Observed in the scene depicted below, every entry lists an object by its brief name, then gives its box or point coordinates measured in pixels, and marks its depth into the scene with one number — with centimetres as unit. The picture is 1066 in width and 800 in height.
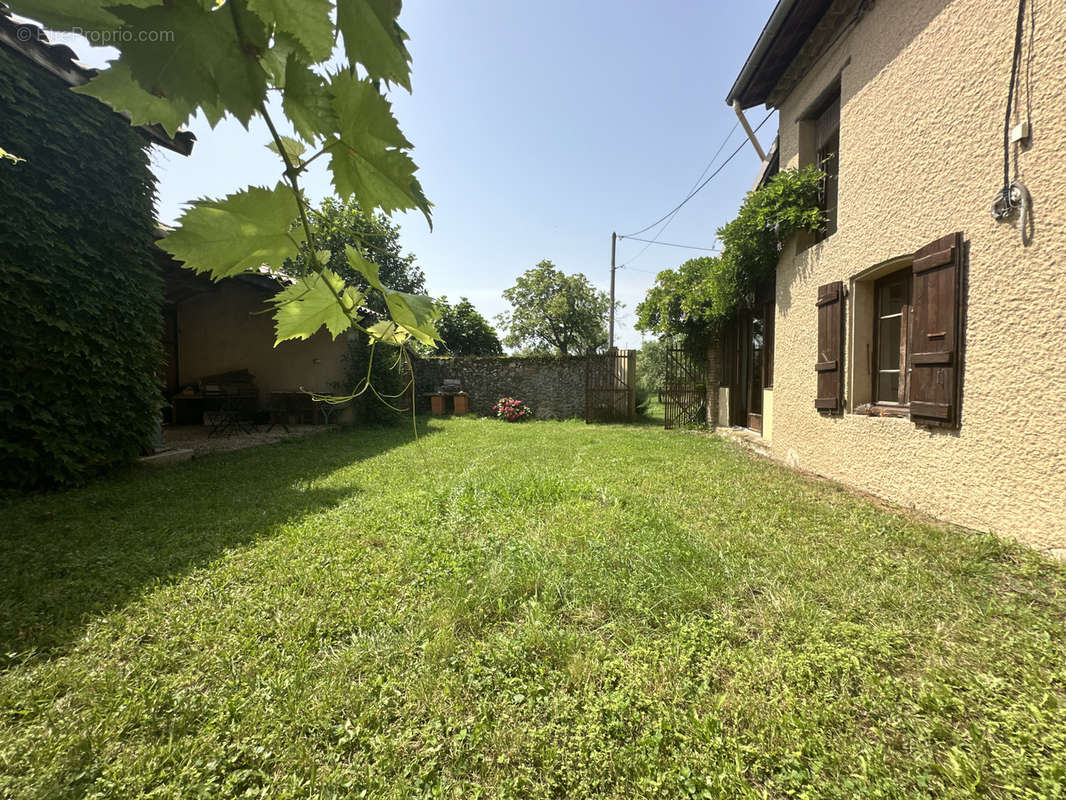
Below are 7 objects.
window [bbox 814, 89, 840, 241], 475
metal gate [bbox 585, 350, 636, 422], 1072
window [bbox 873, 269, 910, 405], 395
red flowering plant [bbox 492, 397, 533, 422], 1137
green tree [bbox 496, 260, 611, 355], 2669
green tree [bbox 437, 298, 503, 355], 2311
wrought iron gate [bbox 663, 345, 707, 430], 936
